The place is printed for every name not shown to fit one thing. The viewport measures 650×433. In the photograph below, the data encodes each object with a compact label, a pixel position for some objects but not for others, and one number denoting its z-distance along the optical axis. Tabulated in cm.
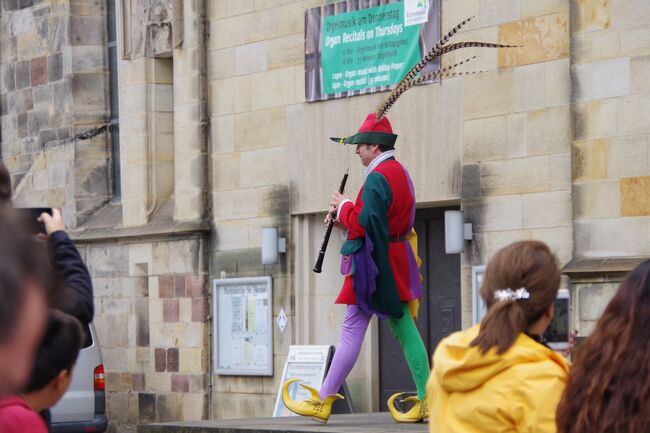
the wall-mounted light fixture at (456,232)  2183
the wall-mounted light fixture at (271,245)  2523
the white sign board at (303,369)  2339
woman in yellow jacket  629
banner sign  2272
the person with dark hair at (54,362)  595
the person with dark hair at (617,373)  569
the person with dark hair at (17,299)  284
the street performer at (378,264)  1515
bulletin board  2548
